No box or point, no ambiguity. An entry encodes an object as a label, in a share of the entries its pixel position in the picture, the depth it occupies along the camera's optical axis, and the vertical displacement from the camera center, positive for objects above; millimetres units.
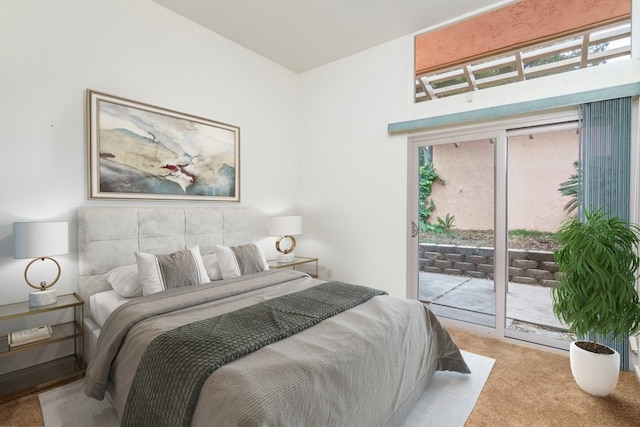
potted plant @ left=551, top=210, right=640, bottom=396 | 2068 -549
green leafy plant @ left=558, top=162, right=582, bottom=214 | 2801 +184
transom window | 2656 +1403
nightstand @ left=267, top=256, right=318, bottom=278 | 3789 -639
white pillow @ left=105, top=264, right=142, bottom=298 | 2408 -542
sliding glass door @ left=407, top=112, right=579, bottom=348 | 2973 -113
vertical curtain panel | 2441 +404
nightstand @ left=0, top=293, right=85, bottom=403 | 2105 -1162
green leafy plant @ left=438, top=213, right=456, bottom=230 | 3484 -125
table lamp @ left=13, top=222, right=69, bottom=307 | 2113 -214
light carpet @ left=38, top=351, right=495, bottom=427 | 1899 -1261
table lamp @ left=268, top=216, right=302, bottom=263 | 3922 -202
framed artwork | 2691 +561
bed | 1291 -670
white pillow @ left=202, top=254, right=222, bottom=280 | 2900 -513
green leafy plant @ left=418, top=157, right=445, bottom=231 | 3592 +224
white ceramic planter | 2100 -1083
